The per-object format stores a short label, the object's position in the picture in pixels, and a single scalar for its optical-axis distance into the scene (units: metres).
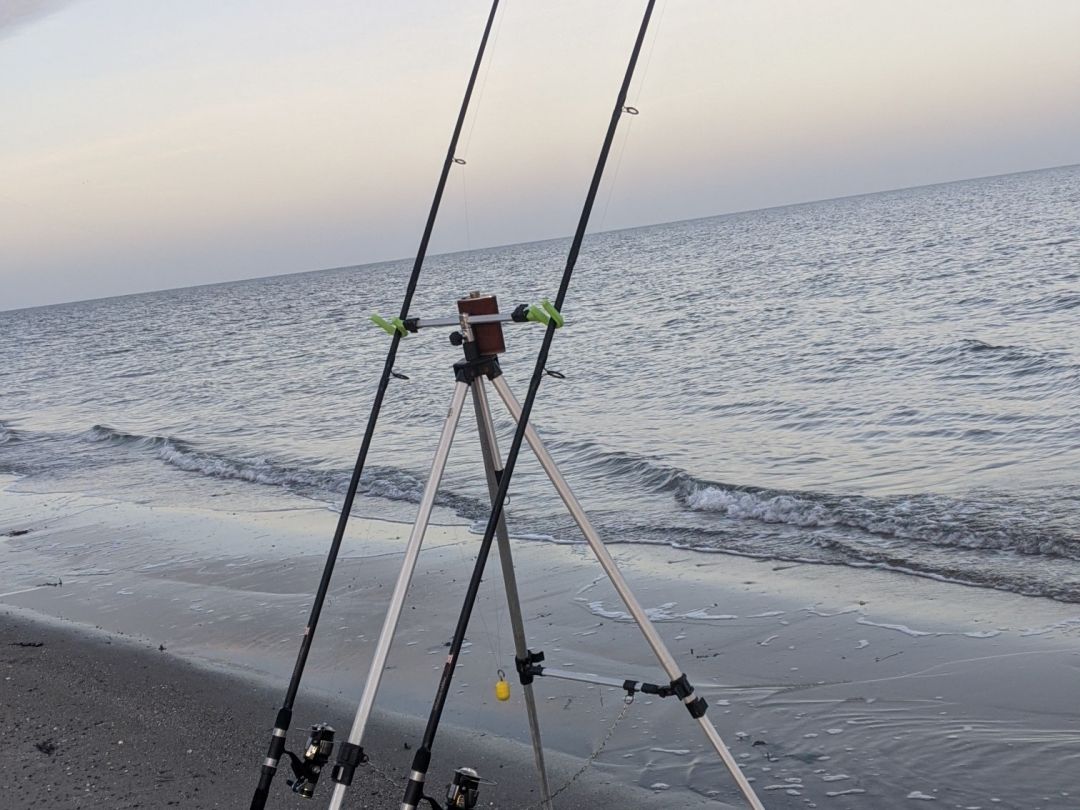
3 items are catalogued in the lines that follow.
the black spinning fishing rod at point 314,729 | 2.46
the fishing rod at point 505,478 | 2.08
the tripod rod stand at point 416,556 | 2.14
